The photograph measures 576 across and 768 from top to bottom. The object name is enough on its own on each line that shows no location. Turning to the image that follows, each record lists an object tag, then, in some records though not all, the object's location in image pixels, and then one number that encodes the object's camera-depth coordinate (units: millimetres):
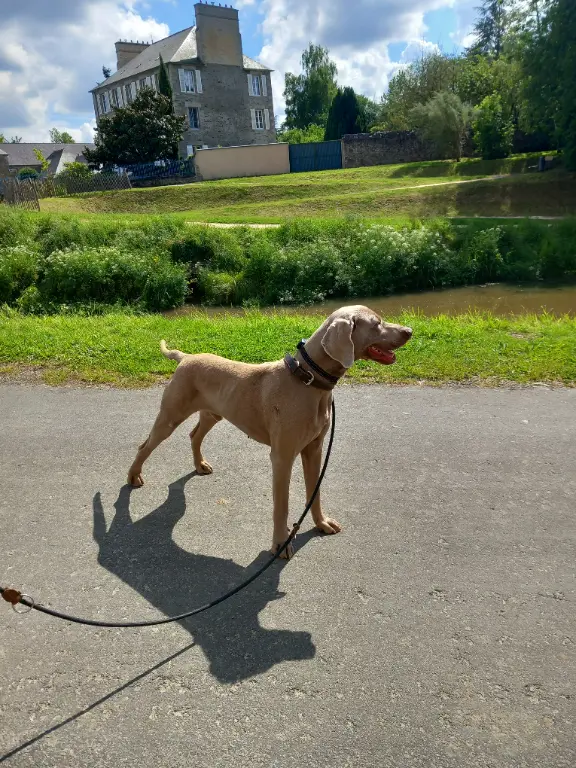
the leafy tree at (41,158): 47100
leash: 2635
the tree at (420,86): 48188
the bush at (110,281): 15414
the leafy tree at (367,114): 55469
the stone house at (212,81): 51219
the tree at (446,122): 37031
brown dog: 3305
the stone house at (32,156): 64262
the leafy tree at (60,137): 91281
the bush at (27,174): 45938
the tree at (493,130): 34344
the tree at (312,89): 76125
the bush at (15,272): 15547
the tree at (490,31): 59719
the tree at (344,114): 53312
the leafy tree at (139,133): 36750
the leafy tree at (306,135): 61041
